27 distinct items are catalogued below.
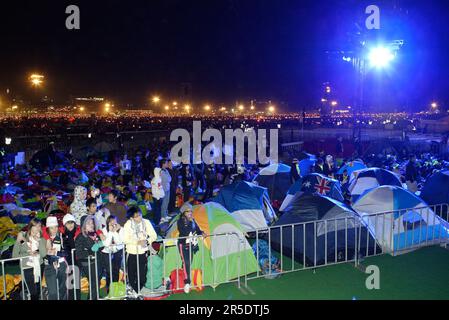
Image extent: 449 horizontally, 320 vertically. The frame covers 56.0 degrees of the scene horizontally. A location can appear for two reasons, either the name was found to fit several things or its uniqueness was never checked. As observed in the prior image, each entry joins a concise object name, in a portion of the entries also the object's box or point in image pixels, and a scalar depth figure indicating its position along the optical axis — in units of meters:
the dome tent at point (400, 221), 8.39
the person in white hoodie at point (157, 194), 10.78
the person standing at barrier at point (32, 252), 5.82
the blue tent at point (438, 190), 11.19
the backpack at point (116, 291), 6.20
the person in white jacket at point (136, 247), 6.39
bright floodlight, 20.05
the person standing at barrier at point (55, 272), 5.80
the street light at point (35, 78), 30.54
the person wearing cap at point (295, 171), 12.77
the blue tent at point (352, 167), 15.19
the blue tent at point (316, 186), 10.95
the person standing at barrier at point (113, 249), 6.36
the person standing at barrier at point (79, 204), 7.84
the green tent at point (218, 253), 6.87
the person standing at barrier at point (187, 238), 6.78
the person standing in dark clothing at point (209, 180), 13.70
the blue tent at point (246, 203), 9.56
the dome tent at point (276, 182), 13.13
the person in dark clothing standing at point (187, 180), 13.34
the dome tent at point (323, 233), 7.69
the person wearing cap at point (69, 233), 6.45
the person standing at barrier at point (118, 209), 7.77
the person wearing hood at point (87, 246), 6.16
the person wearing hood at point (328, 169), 13.88
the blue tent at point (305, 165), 16.26
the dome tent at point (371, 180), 12.18
